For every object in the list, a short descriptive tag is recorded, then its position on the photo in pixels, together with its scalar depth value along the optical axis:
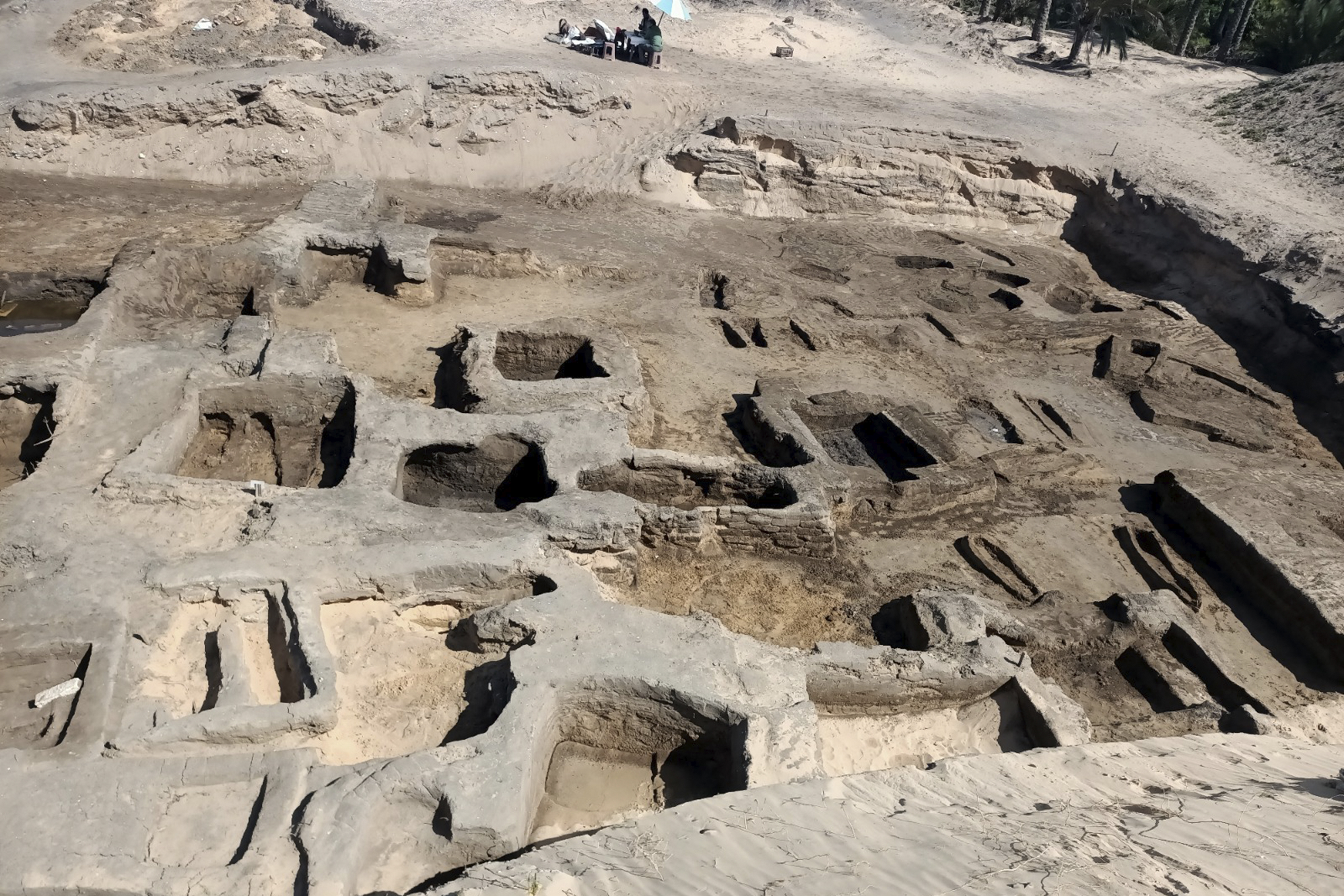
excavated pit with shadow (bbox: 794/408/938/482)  8.89
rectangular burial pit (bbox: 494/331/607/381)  9.68
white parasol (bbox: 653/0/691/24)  15.79
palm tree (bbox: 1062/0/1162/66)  18.53
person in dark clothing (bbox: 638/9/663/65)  16.52
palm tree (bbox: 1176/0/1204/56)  21.02
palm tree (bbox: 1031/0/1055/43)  20.19
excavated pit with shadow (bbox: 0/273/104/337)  9.55
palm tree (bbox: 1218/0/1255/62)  20.52
